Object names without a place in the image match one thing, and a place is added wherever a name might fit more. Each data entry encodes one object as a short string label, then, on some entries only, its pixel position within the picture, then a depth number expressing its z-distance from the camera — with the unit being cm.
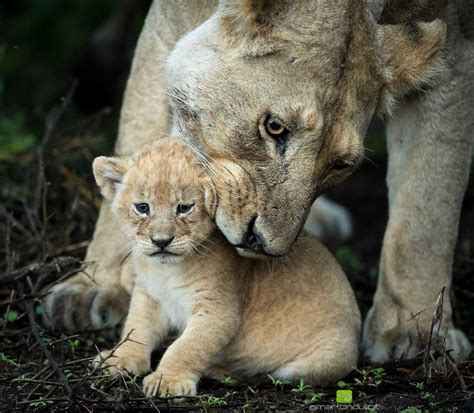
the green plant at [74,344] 1097
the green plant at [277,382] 1019
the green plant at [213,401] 947
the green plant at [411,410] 934
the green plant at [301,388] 1001
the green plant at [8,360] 1074
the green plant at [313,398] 975
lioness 994
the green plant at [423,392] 971
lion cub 979
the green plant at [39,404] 941
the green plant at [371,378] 1033
